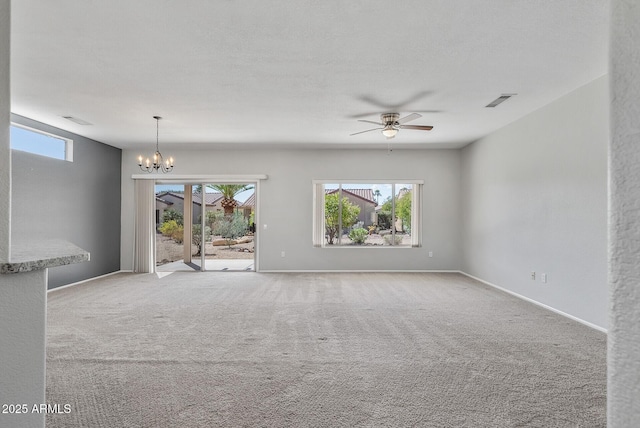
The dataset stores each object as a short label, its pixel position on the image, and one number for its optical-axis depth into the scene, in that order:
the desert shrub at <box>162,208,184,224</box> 7.50
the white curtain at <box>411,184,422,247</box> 7.47
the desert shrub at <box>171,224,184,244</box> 7.48
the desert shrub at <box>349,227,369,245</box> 7.61
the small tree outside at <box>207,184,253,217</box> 7.48
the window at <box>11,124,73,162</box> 5.00
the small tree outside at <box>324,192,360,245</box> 7.58
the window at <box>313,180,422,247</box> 7.57
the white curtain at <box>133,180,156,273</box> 7.34
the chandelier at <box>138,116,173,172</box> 5.17
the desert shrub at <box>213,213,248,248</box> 7.46
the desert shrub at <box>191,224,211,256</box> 7.44
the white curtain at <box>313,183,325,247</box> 7.48
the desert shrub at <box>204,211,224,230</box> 7.45
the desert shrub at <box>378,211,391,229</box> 7.66
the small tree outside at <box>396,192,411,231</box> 7.62
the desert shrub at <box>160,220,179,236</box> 7.51
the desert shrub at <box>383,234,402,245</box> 7.62
